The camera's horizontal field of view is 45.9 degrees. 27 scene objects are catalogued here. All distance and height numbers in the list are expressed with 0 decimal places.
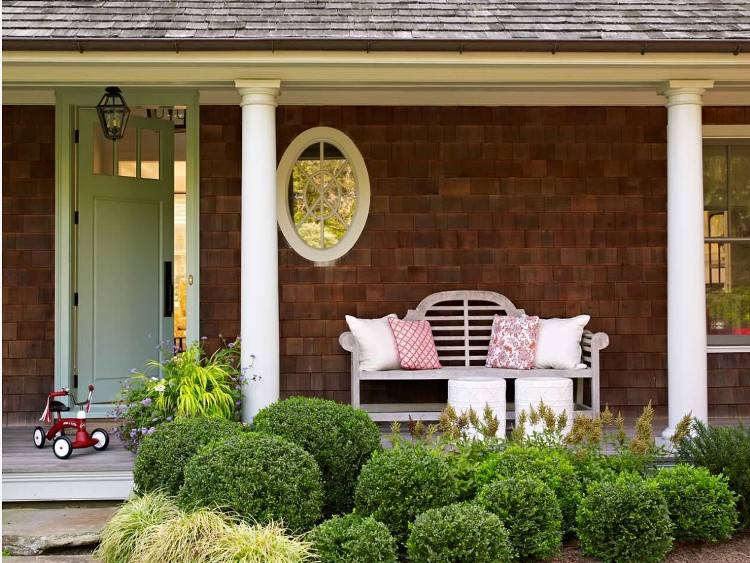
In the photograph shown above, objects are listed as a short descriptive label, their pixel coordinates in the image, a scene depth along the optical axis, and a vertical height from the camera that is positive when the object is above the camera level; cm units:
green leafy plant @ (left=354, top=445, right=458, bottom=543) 443 -98
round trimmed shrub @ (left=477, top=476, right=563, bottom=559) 437 -109
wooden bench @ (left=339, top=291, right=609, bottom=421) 668 -48
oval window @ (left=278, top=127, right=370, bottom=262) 738 +84
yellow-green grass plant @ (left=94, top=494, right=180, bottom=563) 433 -114
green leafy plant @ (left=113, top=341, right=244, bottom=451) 560 -65
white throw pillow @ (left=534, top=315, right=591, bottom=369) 683 -40
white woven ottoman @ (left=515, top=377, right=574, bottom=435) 612 -70
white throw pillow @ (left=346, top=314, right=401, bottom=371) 679 -40
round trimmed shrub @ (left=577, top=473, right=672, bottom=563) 434 -115
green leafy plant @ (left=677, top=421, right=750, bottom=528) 491 -94
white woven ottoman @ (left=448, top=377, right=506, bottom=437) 600 -69
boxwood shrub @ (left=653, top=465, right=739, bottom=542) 466 -113
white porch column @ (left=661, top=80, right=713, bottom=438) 598 +29
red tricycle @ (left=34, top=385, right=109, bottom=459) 575 -93
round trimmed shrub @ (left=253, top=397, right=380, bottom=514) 487 -79
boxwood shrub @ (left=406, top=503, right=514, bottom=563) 405 -113
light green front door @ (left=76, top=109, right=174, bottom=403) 708 +38
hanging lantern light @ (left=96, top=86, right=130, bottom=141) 664 +138
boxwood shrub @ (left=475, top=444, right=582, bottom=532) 470 -96
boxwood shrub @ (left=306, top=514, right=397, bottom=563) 405 -115
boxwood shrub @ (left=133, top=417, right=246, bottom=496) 477 -85
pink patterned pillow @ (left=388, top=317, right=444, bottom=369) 683 -40
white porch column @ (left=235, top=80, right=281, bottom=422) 590 +27
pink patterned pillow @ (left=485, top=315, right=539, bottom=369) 691 -39
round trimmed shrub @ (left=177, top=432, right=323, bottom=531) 423 -91
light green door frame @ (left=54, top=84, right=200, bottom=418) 691 +62
